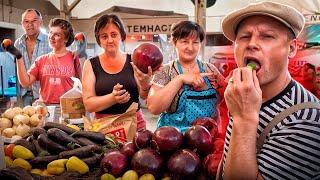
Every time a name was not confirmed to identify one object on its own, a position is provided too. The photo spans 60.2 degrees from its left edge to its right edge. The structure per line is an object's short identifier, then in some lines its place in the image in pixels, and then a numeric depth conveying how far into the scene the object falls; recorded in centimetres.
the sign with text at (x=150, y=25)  284
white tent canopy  604
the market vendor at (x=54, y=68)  235
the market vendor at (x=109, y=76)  190
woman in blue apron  168
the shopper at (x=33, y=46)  271
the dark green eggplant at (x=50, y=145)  150
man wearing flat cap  82
